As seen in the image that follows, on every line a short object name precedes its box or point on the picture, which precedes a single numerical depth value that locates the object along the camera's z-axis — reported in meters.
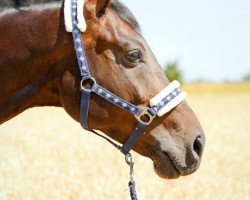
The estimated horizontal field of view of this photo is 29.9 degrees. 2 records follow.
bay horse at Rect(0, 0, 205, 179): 3.78
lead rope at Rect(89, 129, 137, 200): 4.36
